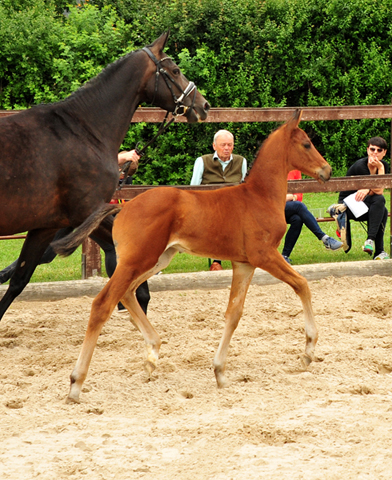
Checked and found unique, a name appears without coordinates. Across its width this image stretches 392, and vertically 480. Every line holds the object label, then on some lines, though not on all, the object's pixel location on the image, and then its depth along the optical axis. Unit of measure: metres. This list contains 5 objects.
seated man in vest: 13.45
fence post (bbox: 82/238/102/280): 12.95
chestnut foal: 7.24
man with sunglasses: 14.23
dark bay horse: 8.58
